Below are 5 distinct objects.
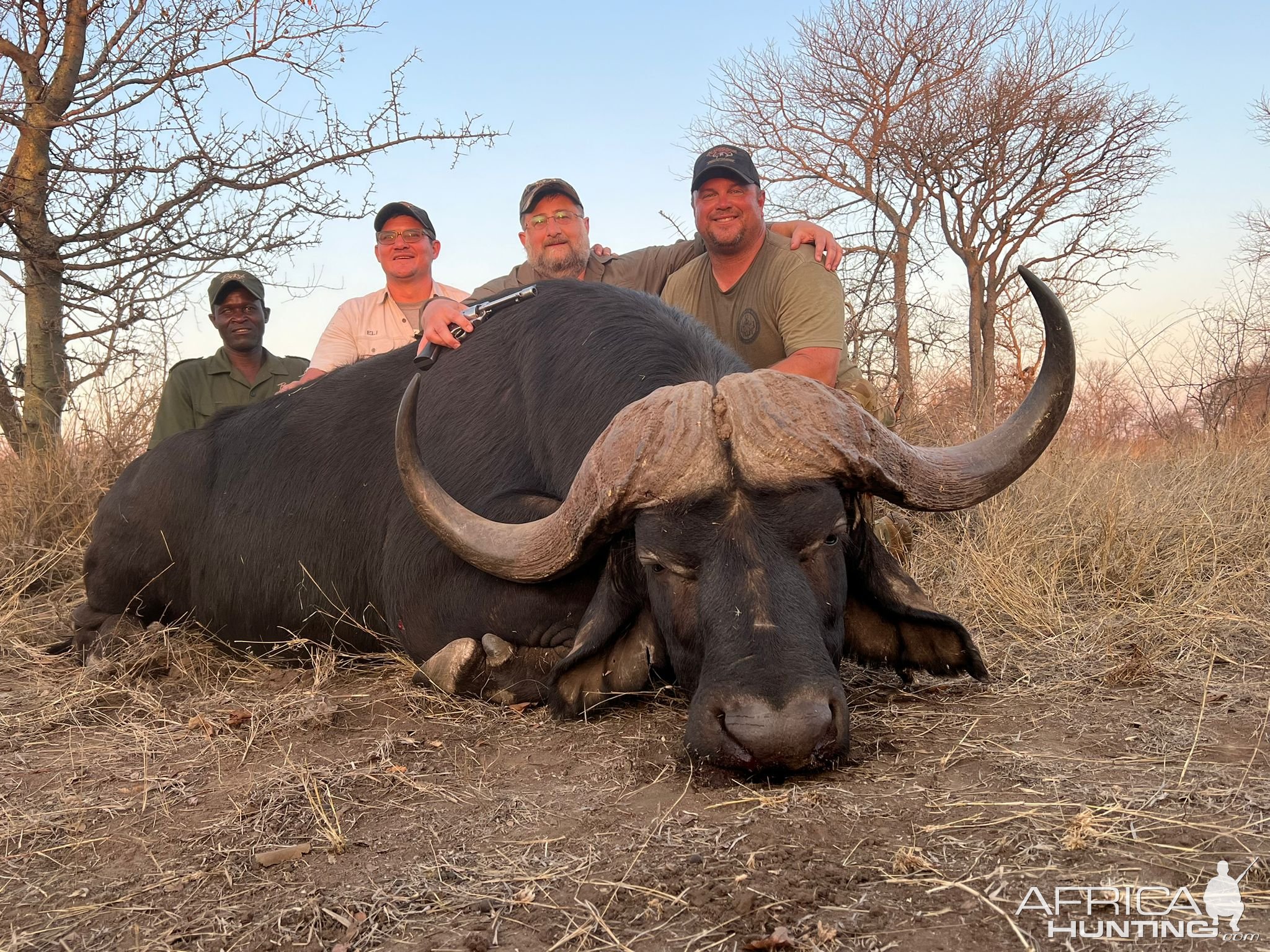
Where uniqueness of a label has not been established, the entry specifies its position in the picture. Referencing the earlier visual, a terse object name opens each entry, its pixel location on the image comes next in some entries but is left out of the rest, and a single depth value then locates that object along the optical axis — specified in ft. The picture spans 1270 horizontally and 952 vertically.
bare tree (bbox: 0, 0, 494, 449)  29.30
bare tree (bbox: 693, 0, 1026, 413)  59.57
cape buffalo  8.66
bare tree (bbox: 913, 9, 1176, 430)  59.11
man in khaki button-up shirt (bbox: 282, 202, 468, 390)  20.84
